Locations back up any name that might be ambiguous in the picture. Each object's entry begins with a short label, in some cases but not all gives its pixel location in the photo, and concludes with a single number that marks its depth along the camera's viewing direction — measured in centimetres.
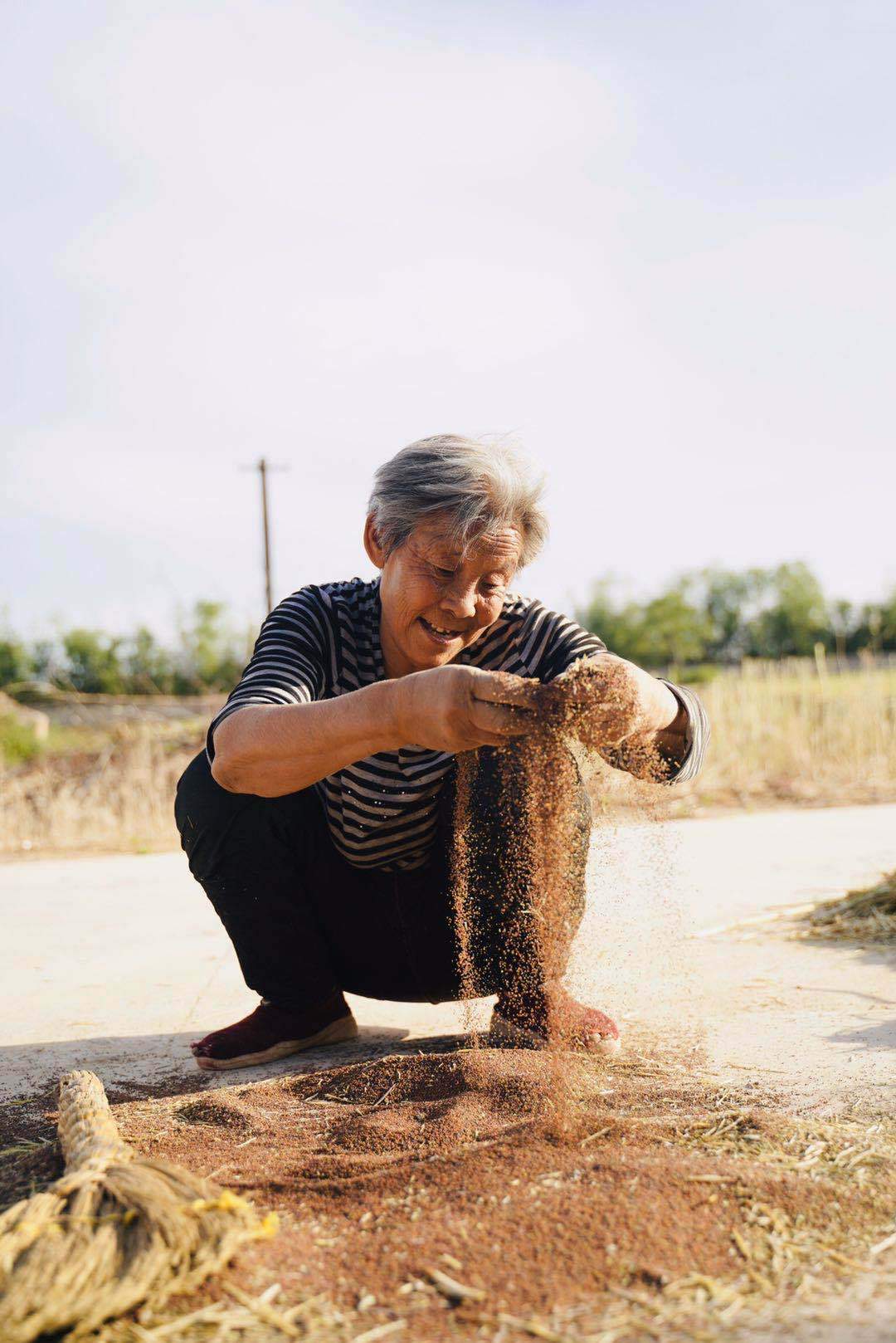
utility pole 1387
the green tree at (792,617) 6400
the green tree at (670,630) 6062
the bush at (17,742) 1391
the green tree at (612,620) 5994
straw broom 135
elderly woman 234
